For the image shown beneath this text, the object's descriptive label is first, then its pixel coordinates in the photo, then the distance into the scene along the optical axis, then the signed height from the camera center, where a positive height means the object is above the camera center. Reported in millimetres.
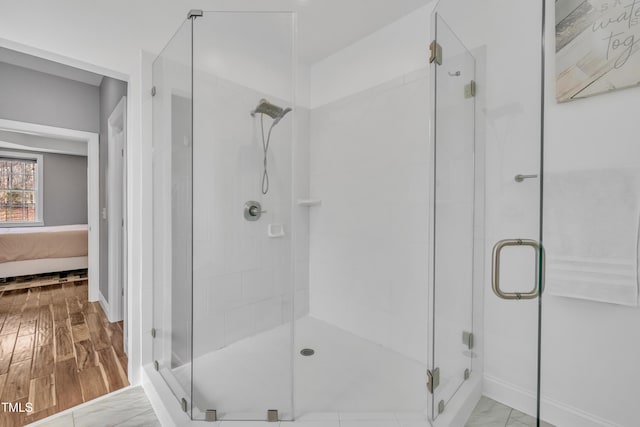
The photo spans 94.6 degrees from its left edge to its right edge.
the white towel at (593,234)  1078 -84
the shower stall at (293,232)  1115 -100
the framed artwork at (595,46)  1000 +594
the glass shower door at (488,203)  1058 +35
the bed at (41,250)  4078 -614
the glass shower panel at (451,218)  1442 -34
